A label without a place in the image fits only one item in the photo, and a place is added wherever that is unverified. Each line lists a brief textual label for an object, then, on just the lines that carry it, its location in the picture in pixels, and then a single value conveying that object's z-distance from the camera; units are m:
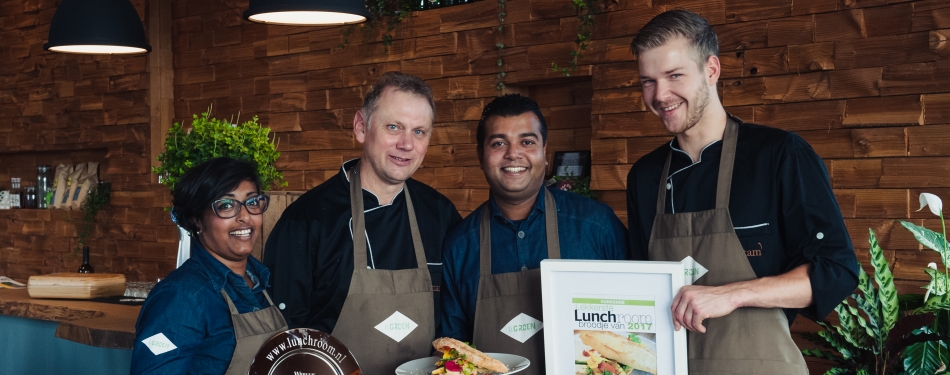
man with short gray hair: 2.49
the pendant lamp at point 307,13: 3.16
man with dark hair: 2.46
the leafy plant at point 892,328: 3.21
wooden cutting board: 4.21
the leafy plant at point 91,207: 7.61
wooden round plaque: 2.10
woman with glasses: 2.15
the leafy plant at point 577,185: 4.89
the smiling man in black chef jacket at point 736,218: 2.11
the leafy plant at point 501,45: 5.19
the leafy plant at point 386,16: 5.63
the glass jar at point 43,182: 8.27
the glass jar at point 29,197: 8.39
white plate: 2.20
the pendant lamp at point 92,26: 4.29
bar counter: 3.50
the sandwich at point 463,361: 2.14
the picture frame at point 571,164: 5.04
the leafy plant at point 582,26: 4.83
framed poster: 2.04
